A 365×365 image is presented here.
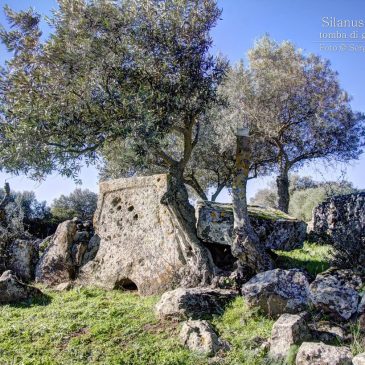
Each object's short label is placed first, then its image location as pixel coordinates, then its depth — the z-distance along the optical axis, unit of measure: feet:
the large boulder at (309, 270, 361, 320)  21.06
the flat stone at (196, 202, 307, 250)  33.78
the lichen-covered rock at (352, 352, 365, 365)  14.79
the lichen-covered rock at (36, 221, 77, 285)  38.22
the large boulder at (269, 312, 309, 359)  17.88
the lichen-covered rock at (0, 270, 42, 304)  30.42
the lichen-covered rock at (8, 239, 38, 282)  40.40
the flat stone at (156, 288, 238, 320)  23.48
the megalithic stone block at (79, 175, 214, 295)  32.14
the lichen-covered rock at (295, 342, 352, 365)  15.72
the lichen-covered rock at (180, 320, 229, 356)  18.95
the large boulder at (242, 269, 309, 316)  22.80
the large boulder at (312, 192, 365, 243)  28.27
